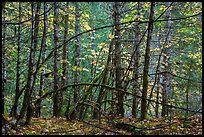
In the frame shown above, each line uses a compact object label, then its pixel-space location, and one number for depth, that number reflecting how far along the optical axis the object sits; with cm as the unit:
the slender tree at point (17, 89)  804
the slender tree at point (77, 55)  1069
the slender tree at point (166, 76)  1161
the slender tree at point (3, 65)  1064
